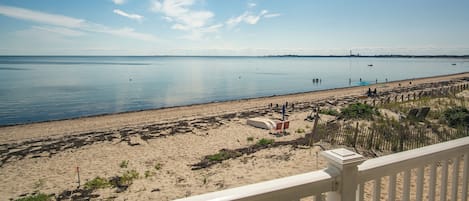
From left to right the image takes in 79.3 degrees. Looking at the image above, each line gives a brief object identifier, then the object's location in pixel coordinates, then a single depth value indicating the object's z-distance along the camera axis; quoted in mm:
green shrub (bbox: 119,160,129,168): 10133
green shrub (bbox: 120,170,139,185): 8572
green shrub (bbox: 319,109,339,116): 18359
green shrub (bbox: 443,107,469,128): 11531
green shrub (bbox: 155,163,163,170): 9683
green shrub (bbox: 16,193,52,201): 7656
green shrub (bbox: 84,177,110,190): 8398
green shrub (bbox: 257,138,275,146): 11977
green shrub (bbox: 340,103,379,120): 14884
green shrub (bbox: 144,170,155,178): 9041
